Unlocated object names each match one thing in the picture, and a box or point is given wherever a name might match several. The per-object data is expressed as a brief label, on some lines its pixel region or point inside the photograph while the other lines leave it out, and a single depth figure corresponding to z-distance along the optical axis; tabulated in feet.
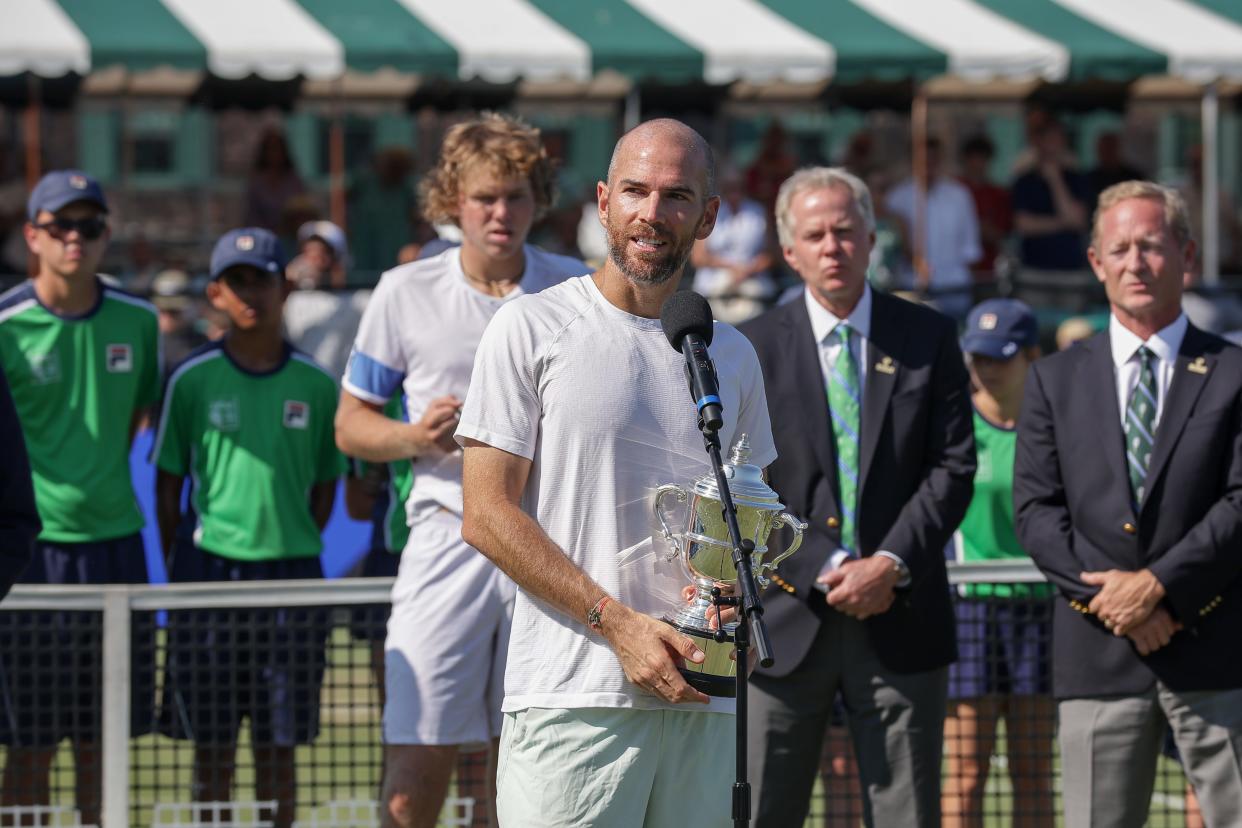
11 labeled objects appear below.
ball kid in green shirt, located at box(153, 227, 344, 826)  44.06
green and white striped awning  88.74
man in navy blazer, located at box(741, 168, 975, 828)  36.96
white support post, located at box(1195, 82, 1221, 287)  97.76
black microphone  25.67
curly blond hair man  37.76
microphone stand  24.75
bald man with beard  26.61
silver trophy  26.14
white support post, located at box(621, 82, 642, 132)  97.27
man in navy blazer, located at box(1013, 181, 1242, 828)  35.99
